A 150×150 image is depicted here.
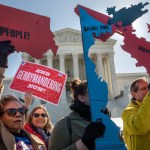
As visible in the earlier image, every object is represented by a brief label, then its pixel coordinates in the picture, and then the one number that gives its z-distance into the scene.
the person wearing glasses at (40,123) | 2.23
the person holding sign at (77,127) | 1.18
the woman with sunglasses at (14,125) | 1.32
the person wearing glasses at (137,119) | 1.45
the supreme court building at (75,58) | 22.97
